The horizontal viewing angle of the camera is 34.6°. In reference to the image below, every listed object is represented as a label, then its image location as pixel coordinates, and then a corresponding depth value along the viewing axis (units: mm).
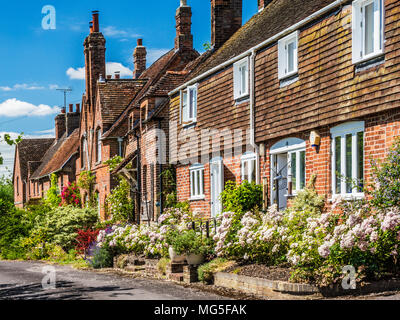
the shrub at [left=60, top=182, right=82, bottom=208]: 41541
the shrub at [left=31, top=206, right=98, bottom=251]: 29812
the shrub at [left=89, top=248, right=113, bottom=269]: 22500
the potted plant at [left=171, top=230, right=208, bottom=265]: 16531
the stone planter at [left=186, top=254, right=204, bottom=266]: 16516
